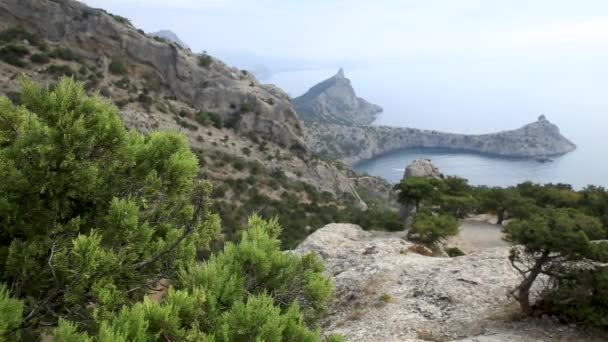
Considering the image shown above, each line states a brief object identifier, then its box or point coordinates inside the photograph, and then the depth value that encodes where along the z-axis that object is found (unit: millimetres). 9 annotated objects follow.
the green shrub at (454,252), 26391
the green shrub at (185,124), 46750
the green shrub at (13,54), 40844
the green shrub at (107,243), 5918
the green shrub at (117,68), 50031
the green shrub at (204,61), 61466
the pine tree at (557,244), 11938
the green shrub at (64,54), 45922
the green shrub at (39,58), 42844
